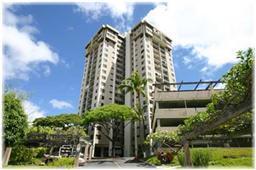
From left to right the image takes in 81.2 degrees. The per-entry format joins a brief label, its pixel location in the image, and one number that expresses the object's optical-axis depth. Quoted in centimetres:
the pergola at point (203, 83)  2107
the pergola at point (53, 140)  1328
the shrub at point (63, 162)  1174
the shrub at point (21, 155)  1373
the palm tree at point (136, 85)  2345
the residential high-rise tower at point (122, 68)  3616
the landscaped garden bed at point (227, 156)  1163
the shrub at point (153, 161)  1501
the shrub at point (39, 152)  1535
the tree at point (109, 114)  2535
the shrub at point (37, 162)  1334
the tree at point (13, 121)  1088
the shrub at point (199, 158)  791
